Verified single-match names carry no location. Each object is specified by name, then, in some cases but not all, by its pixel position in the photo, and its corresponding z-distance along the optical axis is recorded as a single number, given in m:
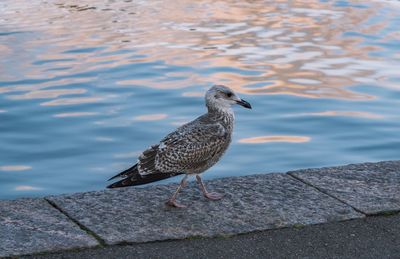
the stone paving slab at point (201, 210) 8.86
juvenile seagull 9.68
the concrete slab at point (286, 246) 8.32
